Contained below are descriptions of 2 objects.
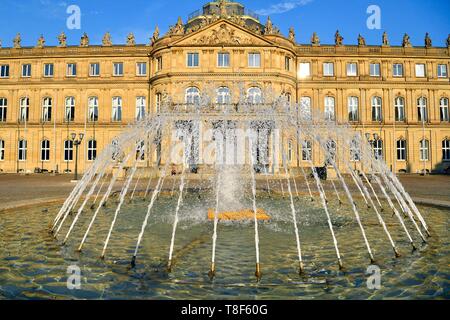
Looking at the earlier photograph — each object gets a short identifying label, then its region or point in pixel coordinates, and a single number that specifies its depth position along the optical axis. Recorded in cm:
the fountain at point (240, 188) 841
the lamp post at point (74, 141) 2739
